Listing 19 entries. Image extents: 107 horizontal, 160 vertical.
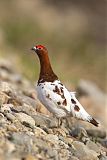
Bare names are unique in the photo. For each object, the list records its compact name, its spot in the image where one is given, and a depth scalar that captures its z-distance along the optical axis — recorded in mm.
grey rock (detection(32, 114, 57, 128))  16502
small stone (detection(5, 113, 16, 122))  15367
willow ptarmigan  16437
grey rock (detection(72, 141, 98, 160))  14961
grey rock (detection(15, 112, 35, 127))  15555
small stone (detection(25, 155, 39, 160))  12822
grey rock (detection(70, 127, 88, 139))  17067
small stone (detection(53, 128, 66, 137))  16337
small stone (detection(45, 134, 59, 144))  14925
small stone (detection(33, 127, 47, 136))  15151
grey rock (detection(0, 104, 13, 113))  16281
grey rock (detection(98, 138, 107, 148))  17653
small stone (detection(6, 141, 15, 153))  12859
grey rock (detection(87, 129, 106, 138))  18391
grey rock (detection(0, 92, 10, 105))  17516
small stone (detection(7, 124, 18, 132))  14375
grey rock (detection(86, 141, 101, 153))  16141
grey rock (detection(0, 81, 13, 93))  18969
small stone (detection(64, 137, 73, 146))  15727
